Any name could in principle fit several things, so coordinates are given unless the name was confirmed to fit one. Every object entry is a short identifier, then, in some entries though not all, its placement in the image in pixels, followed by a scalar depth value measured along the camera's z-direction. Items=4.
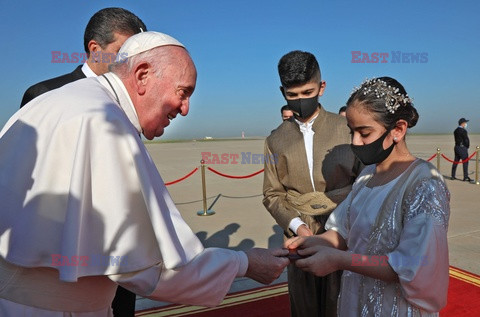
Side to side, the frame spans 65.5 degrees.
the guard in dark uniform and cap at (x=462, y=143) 12.62
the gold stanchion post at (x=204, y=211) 8.47
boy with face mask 2.73
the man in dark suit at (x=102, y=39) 2.63
